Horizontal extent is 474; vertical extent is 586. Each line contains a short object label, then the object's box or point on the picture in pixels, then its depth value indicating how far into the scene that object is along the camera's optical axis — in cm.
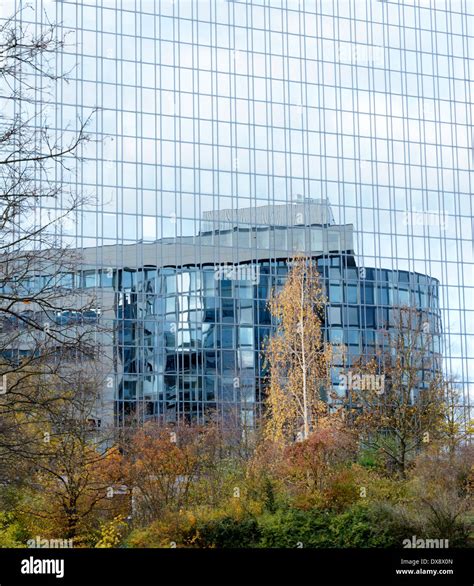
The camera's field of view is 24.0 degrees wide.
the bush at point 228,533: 3644
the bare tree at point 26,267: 1939
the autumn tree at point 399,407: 4572
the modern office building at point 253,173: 7569
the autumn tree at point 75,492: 3672
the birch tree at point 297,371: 5344
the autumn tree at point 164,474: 3934
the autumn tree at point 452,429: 4611
